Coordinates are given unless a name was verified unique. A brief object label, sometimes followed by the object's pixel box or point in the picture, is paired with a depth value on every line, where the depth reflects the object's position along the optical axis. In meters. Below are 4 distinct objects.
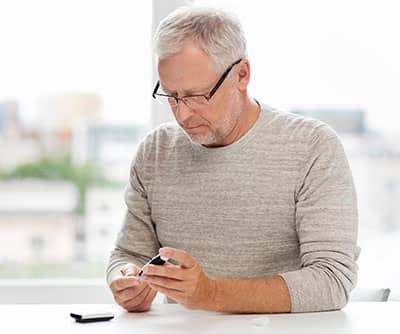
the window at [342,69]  3.17
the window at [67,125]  3.20
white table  1.95
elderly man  2.15
